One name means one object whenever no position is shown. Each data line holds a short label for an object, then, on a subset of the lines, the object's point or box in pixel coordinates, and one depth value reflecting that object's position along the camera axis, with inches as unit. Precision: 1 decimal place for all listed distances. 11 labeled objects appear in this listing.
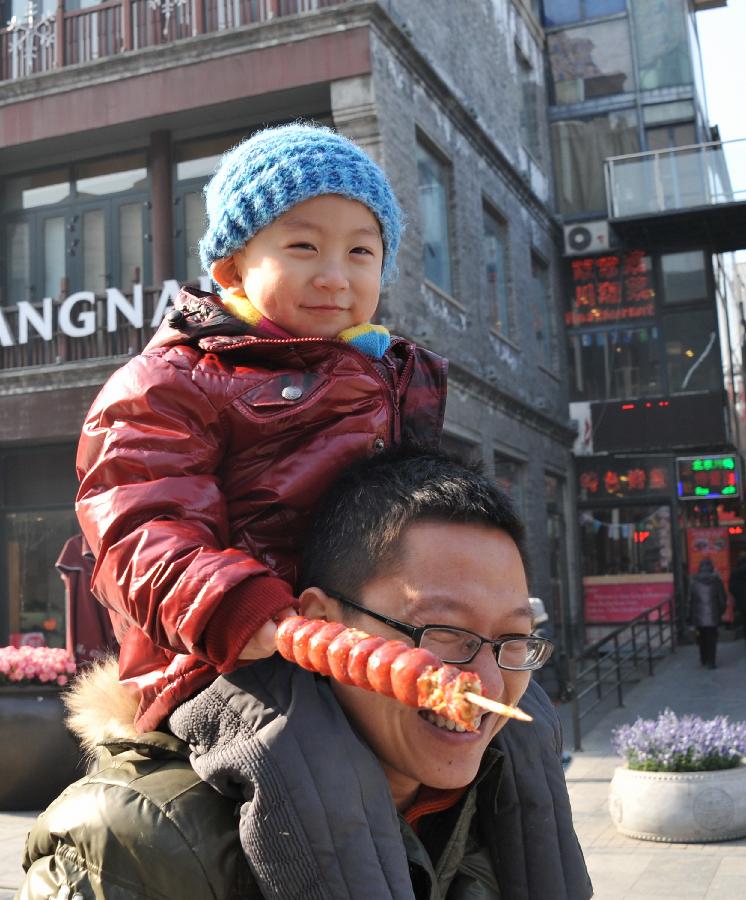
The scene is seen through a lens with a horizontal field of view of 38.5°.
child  74.7
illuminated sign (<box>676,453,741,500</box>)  885.2
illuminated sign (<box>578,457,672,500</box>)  914.1
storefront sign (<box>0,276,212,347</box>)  555.2
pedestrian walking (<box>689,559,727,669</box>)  685.9
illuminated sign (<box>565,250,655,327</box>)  934.4
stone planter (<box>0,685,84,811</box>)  335.0
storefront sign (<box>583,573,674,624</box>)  888.3
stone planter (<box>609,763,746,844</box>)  296.7
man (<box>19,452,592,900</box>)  70.3
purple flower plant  307.6
